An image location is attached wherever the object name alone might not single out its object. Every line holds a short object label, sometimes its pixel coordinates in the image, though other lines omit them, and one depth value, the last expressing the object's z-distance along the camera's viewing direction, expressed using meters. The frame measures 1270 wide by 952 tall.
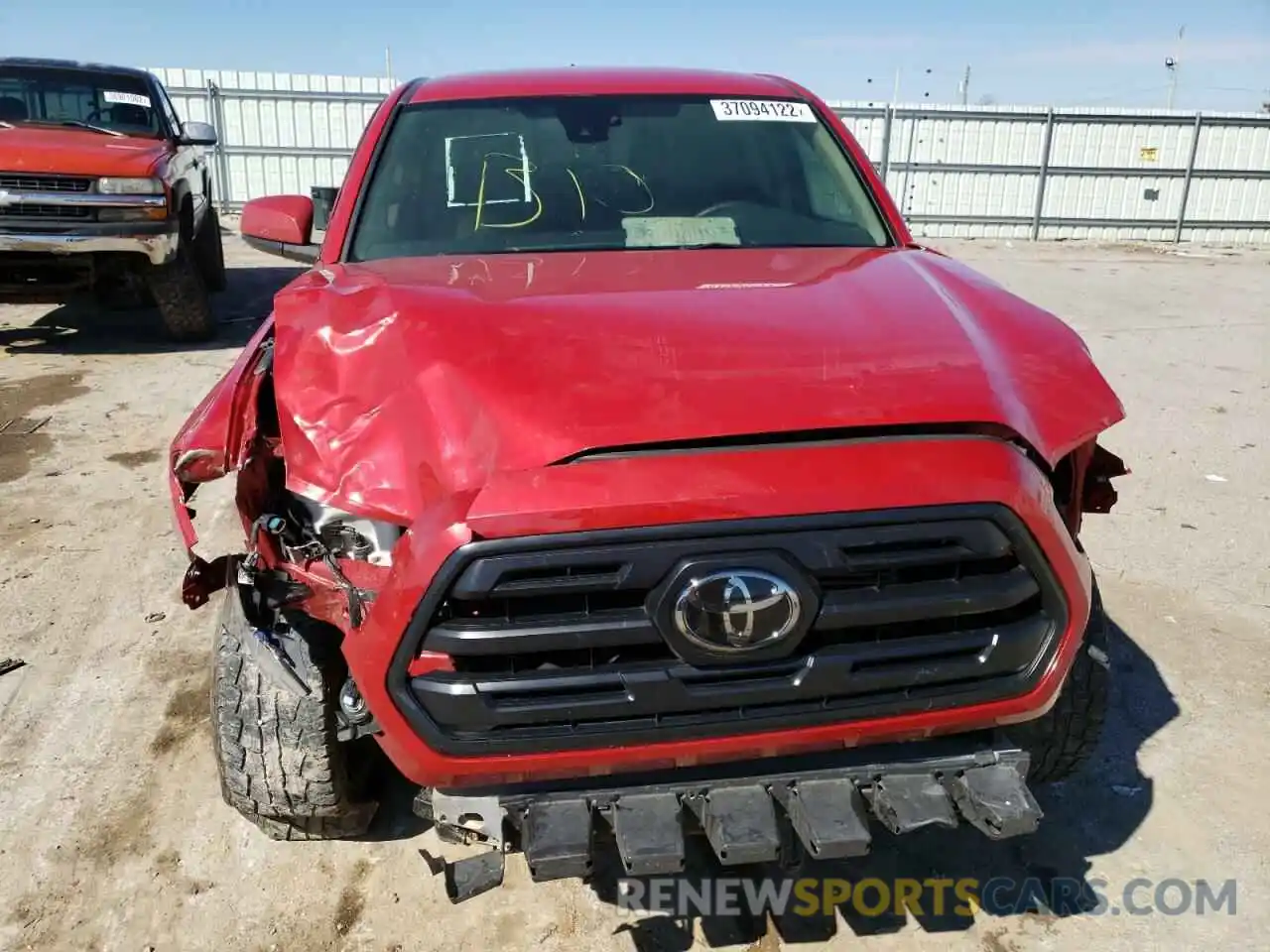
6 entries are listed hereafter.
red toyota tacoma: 1.73
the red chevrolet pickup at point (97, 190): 6.96
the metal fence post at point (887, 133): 17.39
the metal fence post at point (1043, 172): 17.44
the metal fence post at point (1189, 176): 17.62
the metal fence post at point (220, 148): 17.06
